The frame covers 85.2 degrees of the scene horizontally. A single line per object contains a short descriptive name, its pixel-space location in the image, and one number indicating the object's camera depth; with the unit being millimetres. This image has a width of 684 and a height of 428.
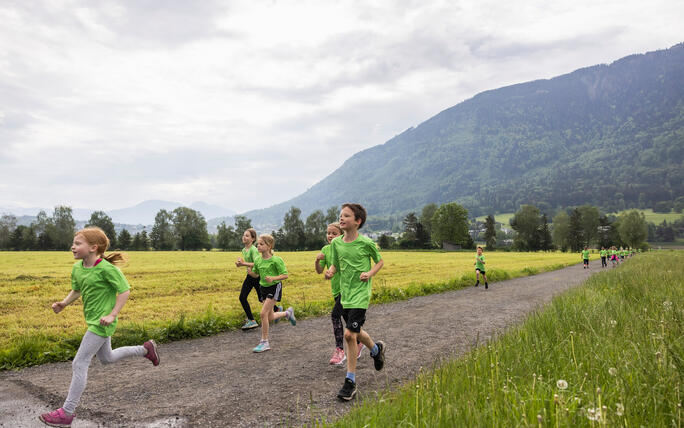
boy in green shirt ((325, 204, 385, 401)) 4753
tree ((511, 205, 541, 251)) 110875
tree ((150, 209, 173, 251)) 96312
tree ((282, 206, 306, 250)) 97688
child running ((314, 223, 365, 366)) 6062
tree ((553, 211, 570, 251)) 111500
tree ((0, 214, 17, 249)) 88338
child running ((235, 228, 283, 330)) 8695
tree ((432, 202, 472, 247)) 101038
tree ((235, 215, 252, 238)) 108481
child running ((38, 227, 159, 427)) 4328
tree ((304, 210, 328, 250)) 96688
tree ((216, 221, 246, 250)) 101938
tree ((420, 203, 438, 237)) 130125
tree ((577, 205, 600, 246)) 120000
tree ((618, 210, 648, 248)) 107875
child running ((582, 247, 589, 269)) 35906
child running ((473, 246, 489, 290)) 17741
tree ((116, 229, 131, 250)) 90375
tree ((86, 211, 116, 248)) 89088
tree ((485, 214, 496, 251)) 110062
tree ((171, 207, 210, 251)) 100500
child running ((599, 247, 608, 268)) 36375
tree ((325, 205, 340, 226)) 116562
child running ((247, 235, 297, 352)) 7453
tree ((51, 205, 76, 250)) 89250
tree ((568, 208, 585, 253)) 107938
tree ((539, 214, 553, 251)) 110438
